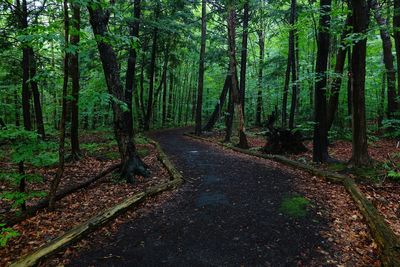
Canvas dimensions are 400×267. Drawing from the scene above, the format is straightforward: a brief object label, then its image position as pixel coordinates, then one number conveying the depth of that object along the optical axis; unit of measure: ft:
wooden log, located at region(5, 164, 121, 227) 17.90
